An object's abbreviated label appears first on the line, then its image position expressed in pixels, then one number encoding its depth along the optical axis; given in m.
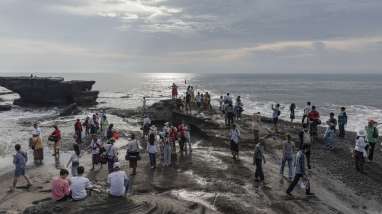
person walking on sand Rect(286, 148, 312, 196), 12.62
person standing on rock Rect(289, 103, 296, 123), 27.86
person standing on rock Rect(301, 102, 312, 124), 23.11
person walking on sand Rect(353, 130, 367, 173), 15.85
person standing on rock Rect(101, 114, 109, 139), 23.64
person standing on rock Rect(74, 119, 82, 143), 22.03
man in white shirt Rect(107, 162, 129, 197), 10.39
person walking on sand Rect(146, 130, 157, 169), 15.54
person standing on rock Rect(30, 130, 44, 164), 17.58
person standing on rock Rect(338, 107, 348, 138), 22.81
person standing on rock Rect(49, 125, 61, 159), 18.23
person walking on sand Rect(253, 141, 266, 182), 14.06
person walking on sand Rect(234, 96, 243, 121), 28.30
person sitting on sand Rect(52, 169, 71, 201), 10.58
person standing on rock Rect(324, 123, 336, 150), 20.36
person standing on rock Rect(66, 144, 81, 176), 13.97
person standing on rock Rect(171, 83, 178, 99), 35.03
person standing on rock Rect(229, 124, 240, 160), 17.09
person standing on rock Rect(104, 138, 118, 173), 14.81
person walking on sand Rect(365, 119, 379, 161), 17.83
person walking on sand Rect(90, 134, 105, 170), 16.06
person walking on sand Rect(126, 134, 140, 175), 15.01
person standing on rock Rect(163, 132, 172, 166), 16.42
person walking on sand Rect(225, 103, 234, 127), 24.75
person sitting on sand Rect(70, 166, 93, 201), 10.41
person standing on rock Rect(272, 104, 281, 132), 24.47
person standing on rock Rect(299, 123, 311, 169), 15.74
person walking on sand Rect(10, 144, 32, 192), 13.53
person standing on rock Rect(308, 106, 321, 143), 21.34
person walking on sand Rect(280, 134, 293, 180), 14.40
